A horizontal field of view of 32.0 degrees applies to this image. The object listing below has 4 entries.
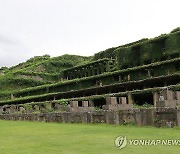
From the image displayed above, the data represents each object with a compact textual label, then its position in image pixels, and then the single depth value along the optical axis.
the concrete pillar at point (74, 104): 20.73
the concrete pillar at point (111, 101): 17.17
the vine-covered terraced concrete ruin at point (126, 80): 24.48
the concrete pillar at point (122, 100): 17.89
